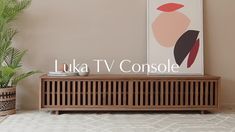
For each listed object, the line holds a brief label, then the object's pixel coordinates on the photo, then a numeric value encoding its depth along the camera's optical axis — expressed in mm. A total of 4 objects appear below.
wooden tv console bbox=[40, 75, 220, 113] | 3240
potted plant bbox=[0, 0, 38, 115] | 3174
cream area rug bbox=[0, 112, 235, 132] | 2639
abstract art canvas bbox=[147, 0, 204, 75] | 3605
